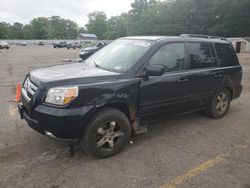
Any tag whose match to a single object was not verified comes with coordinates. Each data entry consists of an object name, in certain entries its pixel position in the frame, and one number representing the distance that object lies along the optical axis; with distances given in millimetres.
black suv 2522
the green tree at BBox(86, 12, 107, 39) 97329
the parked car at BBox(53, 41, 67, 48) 43395
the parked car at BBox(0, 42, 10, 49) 32416
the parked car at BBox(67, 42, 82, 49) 39063
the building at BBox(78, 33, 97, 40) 84964
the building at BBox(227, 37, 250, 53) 24262
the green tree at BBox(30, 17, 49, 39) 85620
